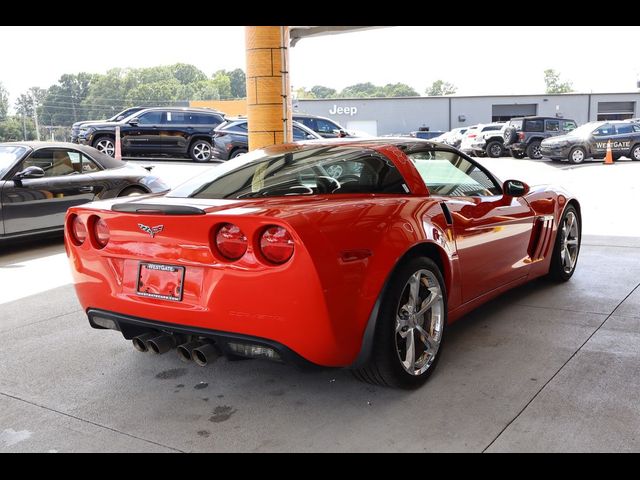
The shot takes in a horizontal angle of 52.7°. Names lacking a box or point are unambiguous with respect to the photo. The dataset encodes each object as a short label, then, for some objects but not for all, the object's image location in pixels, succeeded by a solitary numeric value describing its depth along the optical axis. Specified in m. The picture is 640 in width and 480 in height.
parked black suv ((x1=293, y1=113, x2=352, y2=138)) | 19.19
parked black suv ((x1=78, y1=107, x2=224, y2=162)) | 19.30
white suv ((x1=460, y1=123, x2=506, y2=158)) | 25.88
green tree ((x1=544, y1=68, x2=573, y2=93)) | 133.62
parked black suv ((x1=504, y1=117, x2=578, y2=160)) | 24.39
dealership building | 48.16
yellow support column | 8.92
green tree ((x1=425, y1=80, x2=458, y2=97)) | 135.75
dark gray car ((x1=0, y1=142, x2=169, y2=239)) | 7.29
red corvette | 2.87
